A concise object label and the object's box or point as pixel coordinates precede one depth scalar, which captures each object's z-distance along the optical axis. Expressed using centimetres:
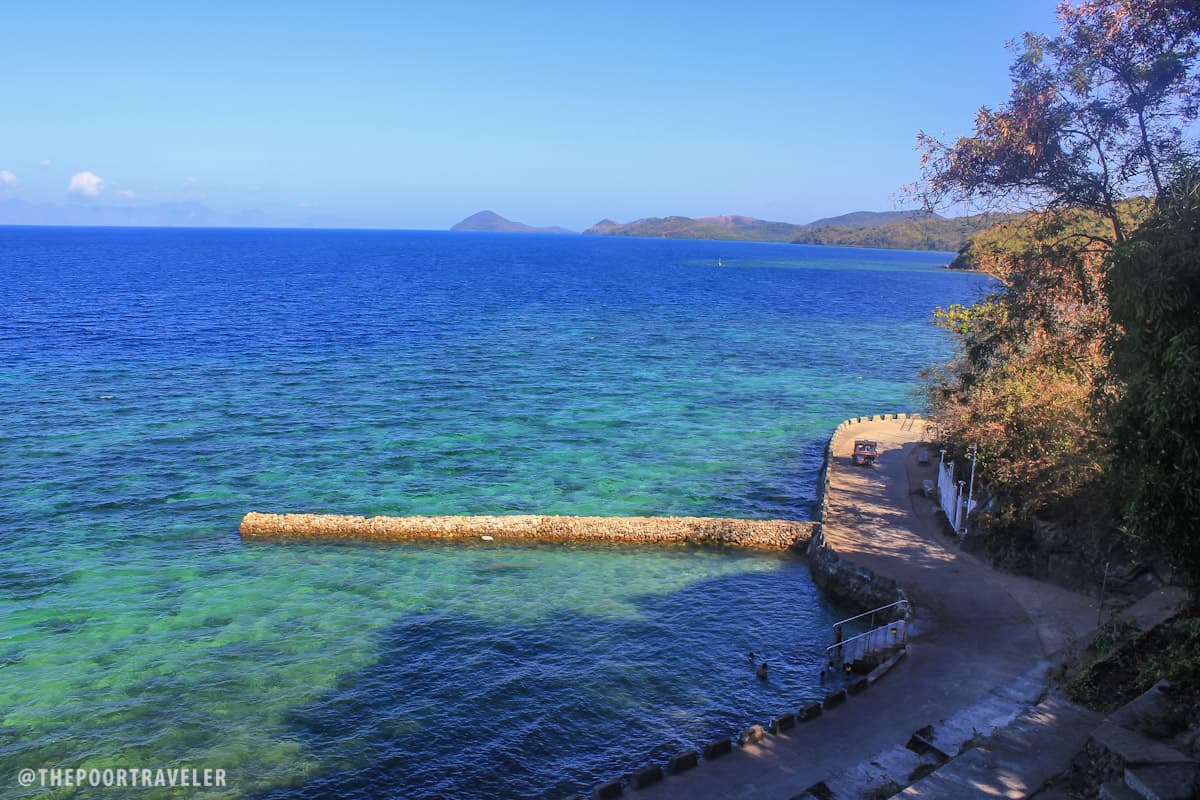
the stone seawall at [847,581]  2777
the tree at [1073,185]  2133
